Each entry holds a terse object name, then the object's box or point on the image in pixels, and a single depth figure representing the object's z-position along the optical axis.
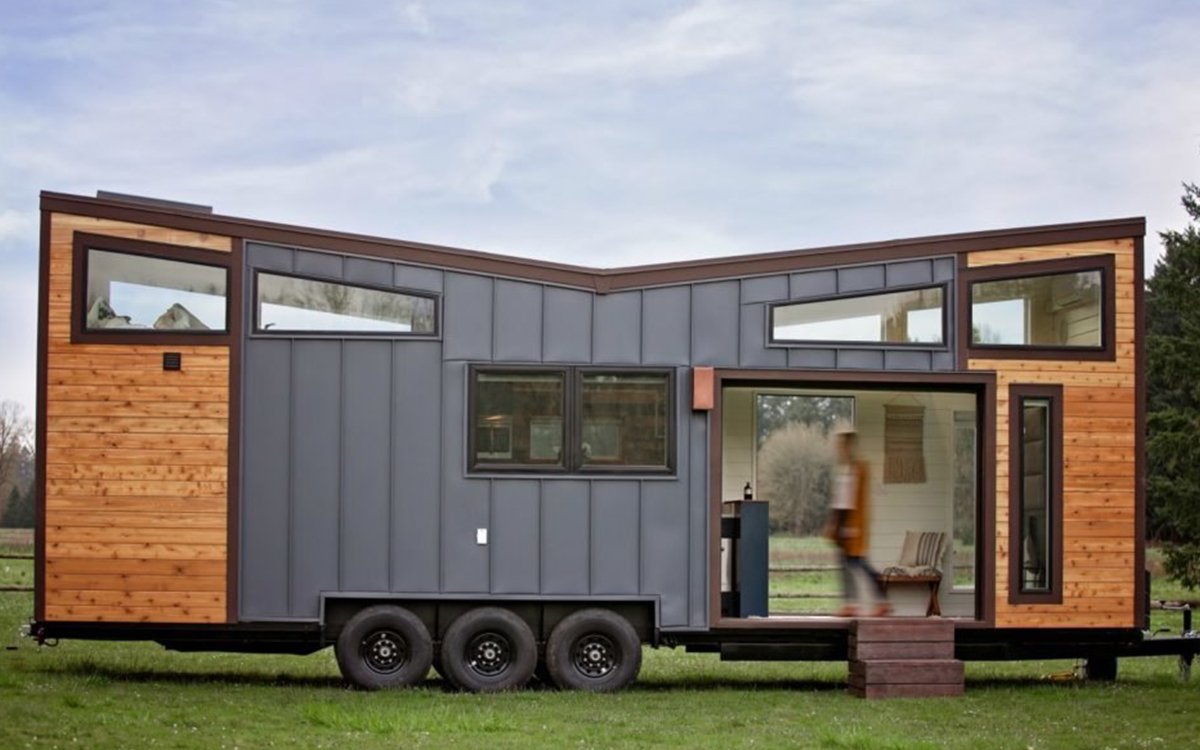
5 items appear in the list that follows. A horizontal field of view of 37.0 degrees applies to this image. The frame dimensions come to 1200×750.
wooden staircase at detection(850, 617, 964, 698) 13.59
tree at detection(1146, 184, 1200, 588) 27.02
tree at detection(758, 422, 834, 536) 36.91
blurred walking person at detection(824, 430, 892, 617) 14.35
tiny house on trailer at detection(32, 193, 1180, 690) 13.60
